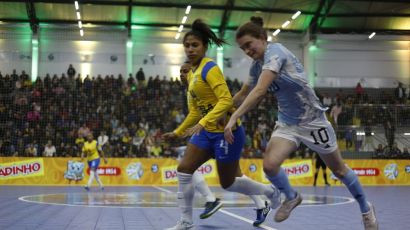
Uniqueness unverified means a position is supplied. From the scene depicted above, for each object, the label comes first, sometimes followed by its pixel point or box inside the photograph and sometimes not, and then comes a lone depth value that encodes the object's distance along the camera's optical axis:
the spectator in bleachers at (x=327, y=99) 29.02
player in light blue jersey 5.34
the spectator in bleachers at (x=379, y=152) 22.84
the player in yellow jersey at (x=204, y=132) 5.82
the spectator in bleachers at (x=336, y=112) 23.58
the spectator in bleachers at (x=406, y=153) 22.97
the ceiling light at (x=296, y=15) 32.63
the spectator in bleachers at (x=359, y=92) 29.12
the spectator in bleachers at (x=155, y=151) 22.60
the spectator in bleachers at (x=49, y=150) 21.38
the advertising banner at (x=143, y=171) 20.73
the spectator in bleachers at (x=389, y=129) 22.84
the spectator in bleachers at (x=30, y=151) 21.20
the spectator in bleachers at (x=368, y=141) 22.80
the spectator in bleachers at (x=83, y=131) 22.12
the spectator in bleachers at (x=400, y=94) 28.65
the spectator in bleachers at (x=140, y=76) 31.44
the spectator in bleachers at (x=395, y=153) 23.17
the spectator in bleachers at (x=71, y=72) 30.93
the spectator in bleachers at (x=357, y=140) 22.73
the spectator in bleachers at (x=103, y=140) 21.95
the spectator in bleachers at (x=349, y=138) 22.62
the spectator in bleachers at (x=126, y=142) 22.36
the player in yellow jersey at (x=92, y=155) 17.77
